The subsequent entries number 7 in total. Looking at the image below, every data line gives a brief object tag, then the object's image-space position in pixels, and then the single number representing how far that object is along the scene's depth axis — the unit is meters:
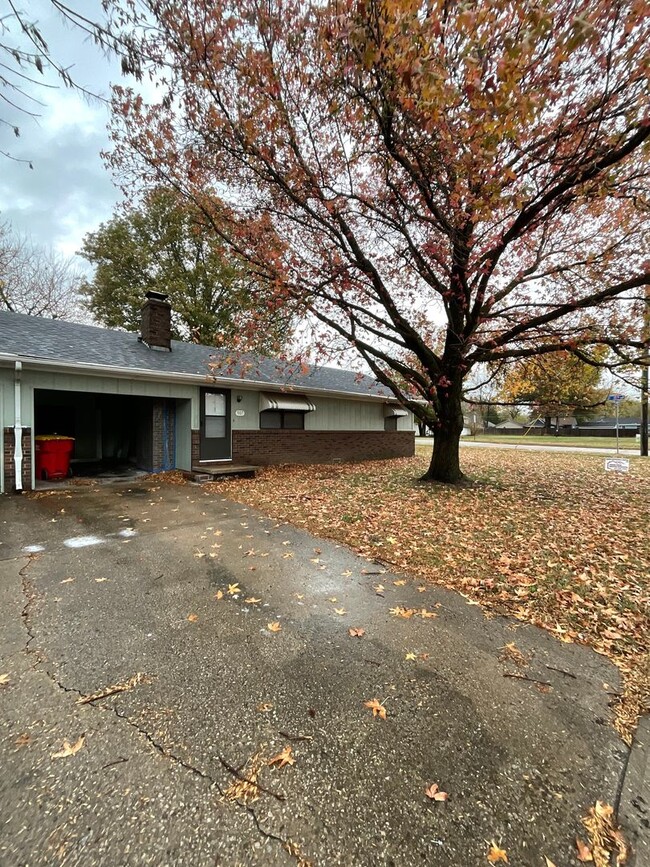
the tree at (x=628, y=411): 48.69
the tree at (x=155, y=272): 20.83
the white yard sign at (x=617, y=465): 10.73
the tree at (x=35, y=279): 18.36
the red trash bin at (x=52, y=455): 8.42
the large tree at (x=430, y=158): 3.59
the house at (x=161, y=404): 7.72
